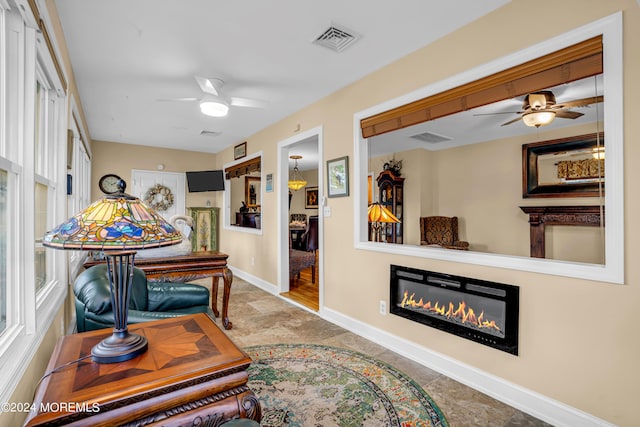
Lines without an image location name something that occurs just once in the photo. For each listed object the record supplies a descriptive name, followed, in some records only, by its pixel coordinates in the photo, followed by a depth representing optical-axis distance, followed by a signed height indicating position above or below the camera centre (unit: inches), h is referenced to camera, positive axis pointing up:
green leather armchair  65.8 -21.8
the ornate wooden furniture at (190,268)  116.5 -20.5
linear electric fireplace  81.7 -26.9
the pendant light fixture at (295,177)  310.5 +44.9
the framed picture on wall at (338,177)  129.6 +15.2
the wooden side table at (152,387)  38.4 -22.2
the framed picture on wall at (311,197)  387.2 +19.8
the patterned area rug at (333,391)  73.9 -46.9
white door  242.1 +21.9
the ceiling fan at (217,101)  118.8 +43.1
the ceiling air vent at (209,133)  203.9 +52.8
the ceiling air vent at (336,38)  92.3 +52.6
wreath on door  246.1 +13.7
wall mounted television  254.8 +27.4
